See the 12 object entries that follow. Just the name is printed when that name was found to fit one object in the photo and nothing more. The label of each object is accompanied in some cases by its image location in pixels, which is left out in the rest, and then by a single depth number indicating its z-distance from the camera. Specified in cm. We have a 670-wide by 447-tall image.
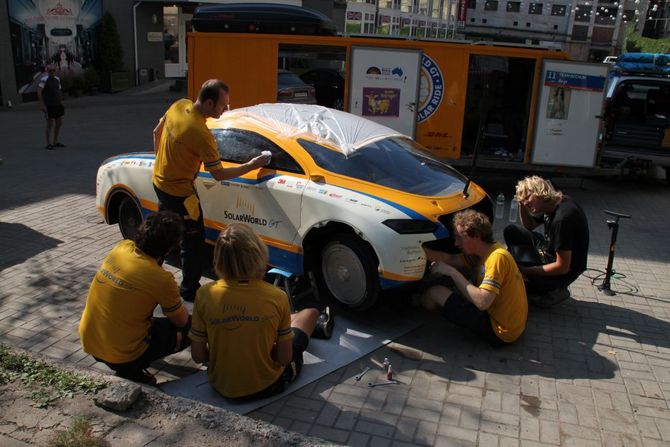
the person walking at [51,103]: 1236
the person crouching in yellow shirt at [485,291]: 421
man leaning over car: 467
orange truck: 923
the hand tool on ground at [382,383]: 399
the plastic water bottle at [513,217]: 802
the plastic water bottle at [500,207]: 844
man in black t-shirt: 483
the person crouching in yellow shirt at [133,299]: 352
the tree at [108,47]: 2173
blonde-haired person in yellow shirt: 333
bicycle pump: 550
